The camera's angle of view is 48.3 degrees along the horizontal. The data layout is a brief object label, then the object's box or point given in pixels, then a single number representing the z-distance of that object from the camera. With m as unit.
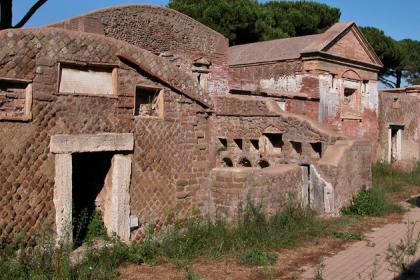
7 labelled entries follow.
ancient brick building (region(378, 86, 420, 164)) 19.28
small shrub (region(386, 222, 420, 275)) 6.45
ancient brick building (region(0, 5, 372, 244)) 6.35
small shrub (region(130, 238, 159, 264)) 6.64
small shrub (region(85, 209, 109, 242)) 7.33
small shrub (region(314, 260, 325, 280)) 5.80
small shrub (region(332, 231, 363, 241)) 8.41
